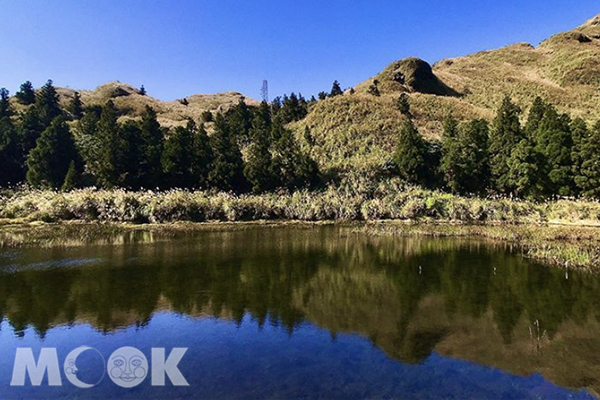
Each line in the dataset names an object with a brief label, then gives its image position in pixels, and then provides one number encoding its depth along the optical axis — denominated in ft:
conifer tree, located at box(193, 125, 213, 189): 181.87
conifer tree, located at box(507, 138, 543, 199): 154.71
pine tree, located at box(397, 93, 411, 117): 265.34
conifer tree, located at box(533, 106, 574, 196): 155.02
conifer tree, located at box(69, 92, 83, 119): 335.88
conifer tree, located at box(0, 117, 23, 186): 199.41
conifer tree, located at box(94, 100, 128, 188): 176.86
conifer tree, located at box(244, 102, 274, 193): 177.58
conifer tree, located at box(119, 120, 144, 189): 180.45
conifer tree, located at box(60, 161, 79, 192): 172.24
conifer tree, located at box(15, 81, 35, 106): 345.92
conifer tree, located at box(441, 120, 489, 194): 171.42
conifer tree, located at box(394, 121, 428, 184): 178.70
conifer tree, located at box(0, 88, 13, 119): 286.19
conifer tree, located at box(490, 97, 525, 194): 165.99
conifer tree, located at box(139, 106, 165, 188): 182.19
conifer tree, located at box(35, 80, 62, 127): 280.14
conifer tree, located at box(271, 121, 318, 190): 181.78
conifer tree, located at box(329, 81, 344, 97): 324.19
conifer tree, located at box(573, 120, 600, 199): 147.23
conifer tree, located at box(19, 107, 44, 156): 217.77
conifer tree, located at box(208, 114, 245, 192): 177.78
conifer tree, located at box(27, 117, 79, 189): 185.06
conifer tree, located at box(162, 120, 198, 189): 181.88
